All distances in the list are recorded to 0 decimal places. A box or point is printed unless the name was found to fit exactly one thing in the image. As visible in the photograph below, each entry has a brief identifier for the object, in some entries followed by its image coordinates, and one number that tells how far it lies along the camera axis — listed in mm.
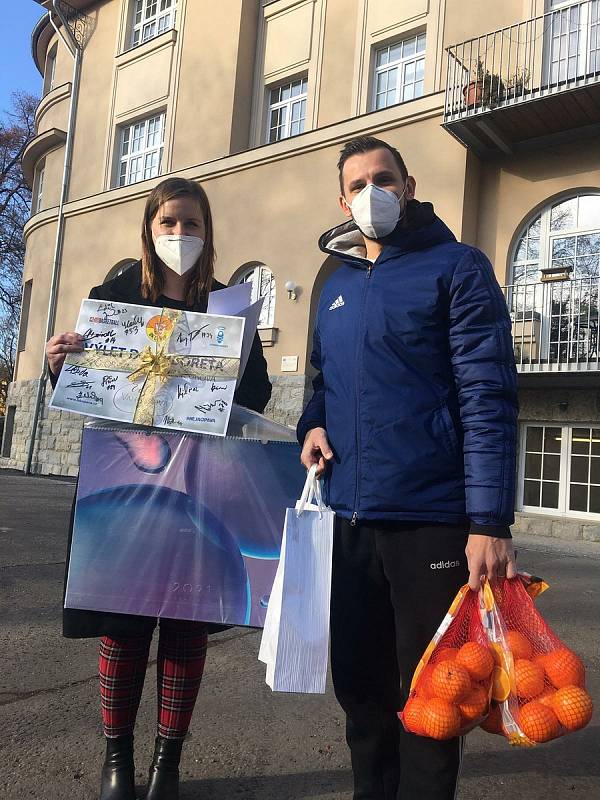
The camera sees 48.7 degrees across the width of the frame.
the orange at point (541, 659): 1520
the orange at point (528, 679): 1469
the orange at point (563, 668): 1490
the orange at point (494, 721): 1496
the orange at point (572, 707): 1447
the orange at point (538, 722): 1430
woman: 1997
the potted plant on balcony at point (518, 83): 10188
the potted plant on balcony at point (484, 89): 10383
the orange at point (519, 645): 1528
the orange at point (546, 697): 1463
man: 1621
